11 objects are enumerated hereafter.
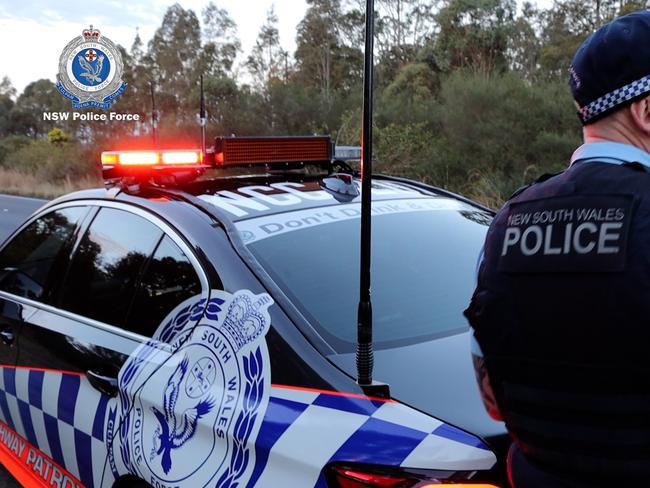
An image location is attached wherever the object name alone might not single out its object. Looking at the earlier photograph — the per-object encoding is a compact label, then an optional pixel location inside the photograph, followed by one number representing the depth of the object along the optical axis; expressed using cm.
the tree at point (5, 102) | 4931
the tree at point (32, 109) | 4612
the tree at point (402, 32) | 2527
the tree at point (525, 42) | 2108
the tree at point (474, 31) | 2220
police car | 147
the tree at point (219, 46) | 2972
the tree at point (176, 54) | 2872
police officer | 101
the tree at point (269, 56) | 3042
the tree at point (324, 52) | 2762
